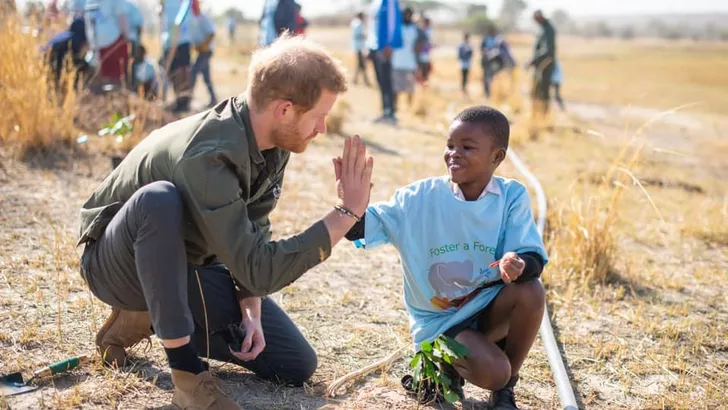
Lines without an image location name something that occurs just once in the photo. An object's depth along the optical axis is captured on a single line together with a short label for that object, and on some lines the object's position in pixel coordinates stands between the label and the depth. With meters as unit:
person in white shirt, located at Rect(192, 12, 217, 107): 9.78
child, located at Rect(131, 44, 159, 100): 8.27
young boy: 2.87
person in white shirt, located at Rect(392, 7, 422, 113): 11.88
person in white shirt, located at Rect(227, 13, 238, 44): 32.57
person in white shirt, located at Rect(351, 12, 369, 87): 17.83
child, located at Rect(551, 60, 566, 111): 14.42
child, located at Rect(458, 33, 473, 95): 17.75
